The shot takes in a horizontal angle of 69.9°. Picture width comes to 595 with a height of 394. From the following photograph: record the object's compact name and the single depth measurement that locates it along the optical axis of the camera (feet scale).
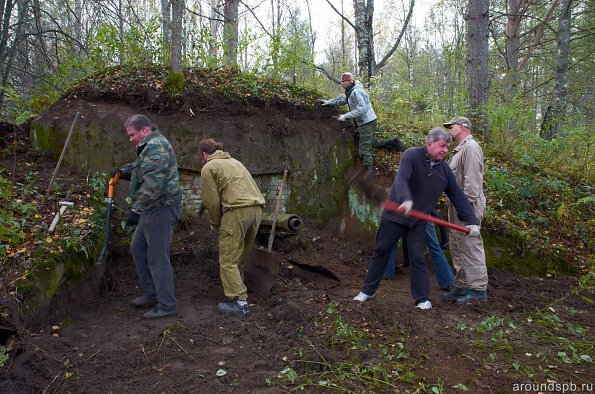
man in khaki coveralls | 15.66
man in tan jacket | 16.81
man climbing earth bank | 25.00
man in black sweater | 15.26
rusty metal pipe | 20.98
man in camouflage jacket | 14.57
